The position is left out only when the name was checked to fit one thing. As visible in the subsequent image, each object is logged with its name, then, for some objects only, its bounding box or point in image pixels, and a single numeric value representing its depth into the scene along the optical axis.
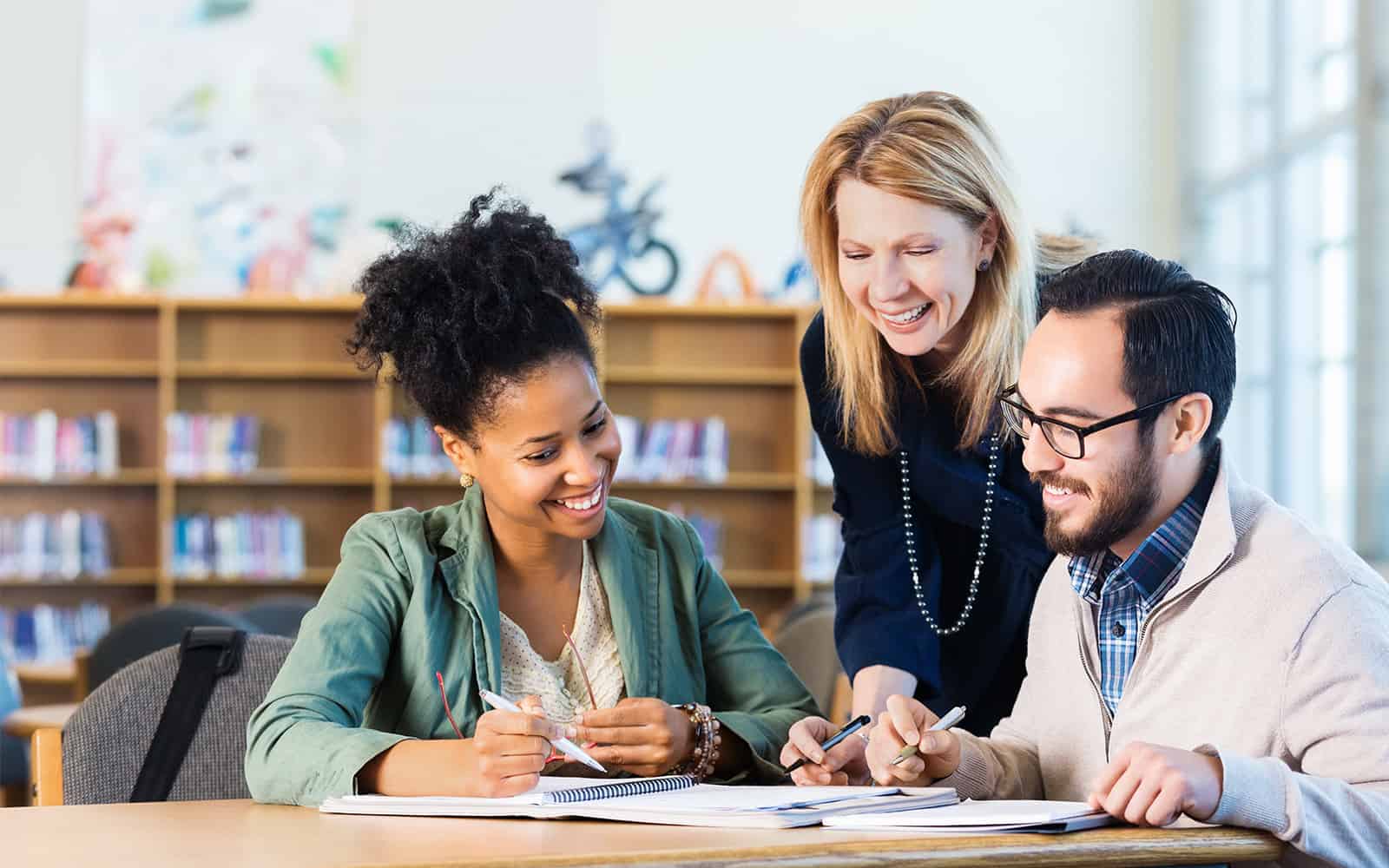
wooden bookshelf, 6.73
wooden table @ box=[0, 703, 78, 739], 3.90
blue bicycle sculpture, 6.70
